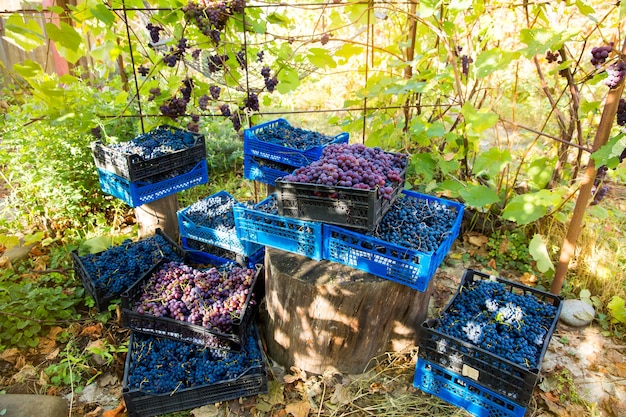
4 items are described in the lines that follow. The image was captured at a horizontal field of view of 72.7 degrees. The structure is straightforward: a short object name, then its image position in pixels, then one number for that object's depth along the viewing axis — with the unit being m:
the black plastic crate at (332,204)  2.27
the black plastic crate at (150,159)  3.04
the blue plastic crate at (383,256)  2.28
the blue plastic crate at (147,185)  3.17
